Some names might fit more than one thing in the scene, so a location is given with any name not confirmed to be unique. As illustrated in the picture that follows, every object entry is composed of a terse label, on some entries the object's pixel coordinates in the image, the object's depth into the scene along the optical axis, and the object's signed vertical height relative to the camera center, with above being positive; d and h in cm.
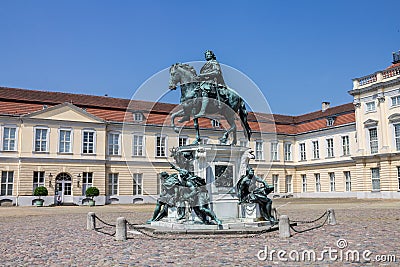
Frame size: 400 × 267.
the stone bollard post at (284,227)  1040 -108
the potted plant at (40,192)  3494 -51
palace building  3609 +383
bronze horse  1355 +281
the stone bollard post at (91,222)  1337 -117
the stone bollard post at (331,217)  1396 -113
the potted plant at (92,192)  3700 -59
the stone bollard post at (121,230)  1025 -110
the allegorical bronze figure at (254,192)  1212 -25
